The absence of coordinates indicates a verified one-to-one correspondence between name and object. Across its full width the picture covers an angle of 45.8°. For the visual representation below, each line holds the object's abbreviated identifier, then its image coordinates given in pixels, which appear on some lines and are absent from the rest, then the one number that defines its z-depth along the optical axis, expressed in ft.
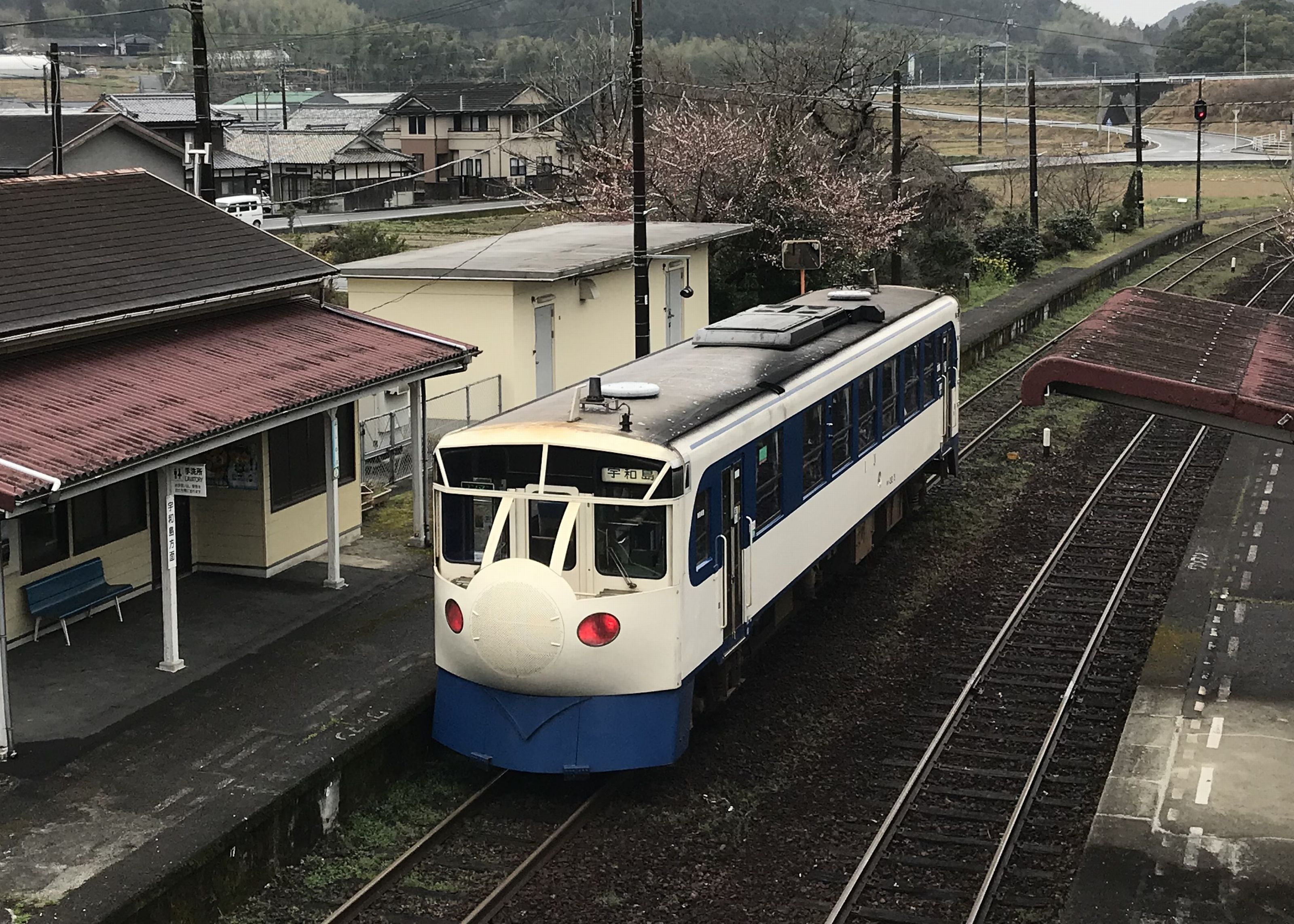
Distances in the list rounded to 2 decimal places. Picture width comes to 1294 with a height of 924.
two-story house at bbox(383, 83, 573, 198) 233.96
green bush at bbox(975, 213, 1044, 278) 124.67
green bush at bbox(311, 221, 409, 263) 119.96
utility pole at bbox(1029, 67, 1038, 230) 135.74
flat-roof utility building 62.90
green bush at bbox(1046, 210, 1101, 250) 143.64
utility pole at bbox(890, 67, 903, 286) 95.50
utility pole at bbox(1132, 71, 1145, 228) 165.87
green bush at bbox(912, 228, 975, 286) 120.37
